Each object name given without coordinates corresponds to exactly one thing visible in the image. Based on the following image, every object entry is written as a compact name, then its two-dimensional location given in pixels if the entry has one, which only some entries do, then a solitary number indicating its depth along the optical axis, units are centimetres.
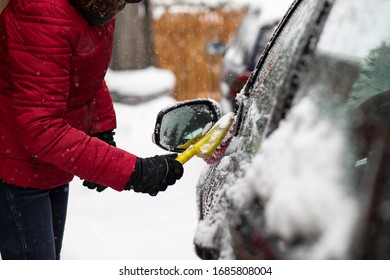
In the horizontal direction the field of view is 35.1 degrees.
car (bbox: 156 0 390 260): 125
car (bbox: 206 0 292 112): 647
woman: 203
